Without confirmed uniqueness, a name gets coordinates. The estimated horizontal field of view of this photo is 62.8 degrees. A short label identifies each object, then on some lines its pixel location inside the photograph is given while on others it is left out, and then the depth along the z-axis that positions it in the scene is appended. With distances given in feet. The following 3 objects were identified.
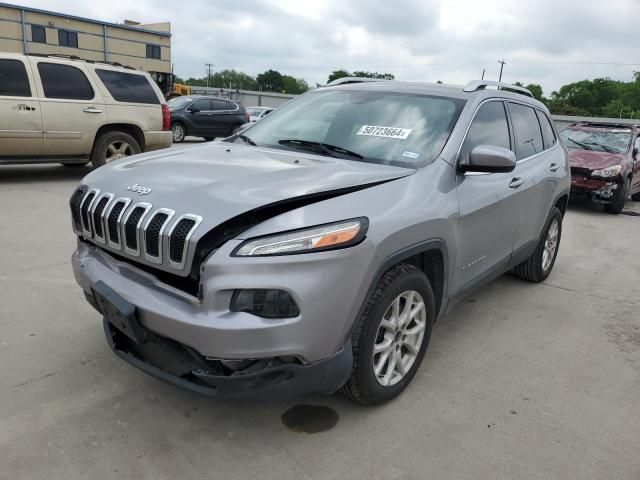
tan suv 25.61
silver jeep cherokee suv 7.09
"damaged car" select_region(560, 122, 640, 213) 29.76
